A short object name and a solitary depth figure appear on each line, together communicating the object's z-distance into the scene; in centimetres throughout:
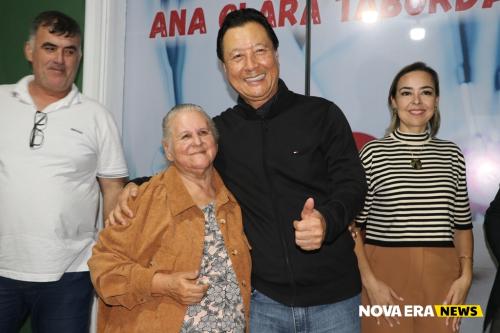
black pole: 264
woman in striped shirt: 198
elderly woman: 151
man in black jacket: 158
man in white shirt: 199
